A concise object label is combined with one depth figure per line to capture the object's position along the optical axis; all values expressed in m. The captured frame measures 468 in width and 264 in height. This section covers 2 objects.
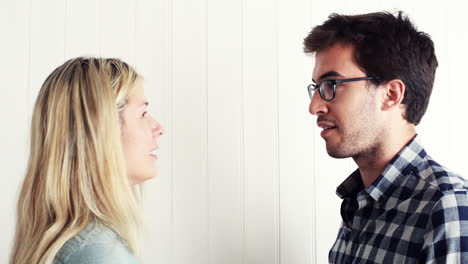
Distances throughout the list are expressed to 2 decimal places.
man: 1.17
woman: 0.95
